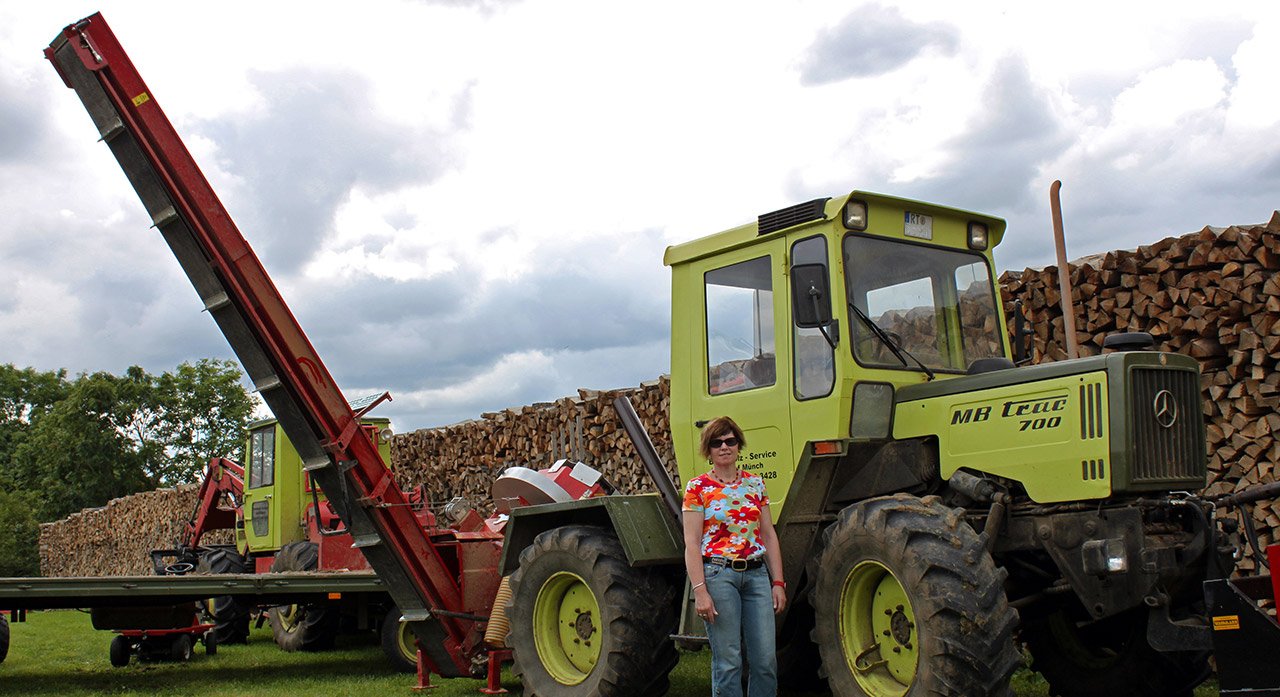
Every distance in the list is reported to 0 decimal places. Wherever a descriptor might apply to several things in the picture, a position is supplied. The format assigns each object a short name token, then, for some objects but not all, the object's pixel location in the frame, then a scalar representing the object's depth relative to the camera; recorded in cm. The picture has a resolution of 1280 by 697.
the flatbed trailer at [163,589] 923
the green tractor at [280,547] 1091
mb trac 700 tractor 522
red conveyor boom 803
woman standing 517
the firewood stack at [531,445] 1277
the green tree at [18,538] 3941
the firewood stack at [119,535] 2803
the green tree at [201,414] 4344
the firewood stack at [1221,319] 749
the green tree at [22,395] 5354
